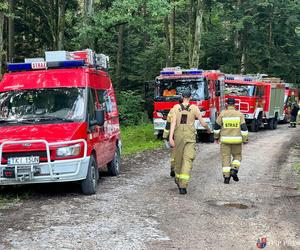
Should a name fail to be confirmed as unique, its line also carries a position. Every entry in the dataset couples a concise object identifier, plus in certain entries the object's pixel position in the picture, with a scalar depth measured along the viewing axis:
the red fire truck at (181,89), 19.17
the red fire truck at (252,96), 26.64
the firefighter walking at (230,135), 10.43
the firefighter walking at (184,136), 9.16
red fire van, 8.20
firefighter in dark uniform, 32.19
